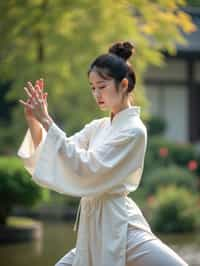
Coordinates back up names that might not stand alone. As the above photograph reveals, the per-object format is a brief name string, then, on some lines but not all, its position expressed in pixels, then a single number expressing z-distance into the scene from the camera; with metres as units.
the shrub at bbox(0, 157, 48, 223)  11.58
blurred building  22.84
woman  4.29
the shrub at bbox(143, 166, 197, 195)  15.31
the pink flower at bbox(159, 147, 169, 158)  17.48
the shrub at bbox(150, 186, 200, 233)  12.85
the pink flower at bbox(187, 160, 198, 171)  16.54
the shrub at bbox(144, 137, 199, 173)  17.86
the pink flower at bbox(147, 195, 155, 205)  14.25
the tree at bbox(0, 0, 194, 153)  11.86
